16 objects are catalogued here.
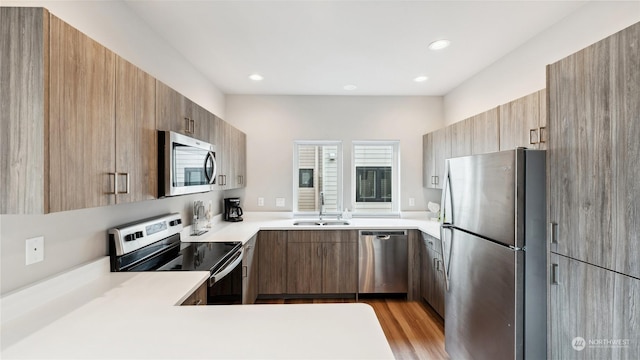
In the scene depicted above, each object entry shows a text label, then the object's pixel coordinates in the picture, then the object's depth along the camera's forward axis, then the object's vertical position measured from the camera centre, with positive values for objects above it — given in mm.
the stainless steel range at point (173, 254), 1745 -552
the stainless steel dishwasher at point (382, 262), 3352 -971
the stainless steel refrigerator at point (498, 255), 1537 -455
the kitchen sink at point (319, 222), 3643 -564
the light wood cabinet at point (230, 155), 2814 +273
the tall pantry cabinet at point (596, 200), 1098 -91
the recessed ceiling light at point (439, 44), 2369 +1146
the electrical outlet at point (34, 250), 1250 -314
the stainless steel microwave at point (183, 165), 1729 +102
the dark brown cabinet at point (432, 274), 2873 -1018
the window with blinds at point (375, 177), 4090 +33
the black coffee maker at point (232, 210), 3607 -385
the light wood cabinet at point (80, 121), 1014 +236
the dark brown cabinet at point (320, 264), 3334 -989
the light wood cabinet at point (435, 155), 3337 +296
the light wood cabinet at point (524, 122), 1895 +411
